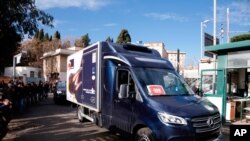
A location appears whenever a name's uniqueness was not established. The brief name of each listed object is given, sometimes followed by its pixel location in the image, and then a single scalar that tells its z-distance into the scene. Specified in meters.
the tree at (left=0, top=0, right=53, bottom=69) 8.75
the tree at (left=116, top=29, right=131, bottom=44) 44.15
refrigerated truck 4.48
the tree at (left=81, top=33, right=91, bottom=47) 51.47
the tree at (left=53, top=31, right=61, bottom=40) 55.49
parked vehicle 14.75
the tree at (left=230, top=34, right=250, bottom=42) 25.07
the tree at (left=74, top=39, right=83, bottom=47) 49.10
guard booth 8.95
